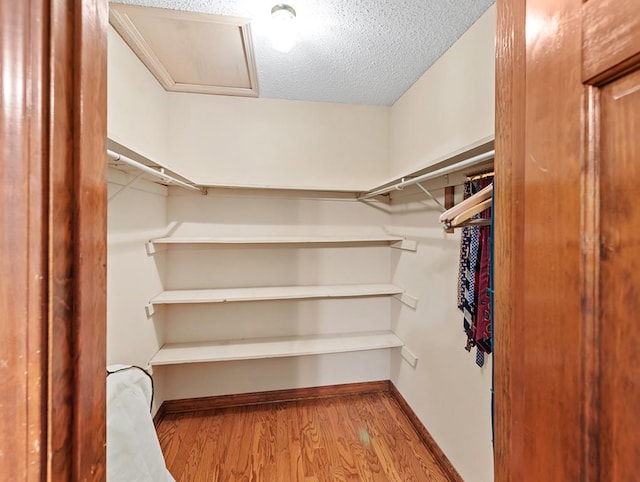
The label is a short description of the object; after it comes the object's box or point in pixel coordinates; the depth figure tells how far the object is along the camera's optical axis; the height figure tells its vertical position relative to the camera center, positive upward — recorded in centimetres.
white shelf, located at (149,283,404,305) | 194 -39
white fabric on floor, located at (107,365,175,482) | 95 -70
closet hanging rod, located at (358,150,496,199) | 108 +33
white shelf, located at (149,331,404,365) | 197 -80
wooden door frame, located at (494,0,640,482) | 35 +2
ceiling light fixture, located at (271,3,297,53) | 131 +105
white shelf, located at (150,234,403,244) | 194 +1
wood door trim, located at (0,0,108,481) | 32 +0
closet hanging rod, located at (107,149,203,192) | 104 +32
